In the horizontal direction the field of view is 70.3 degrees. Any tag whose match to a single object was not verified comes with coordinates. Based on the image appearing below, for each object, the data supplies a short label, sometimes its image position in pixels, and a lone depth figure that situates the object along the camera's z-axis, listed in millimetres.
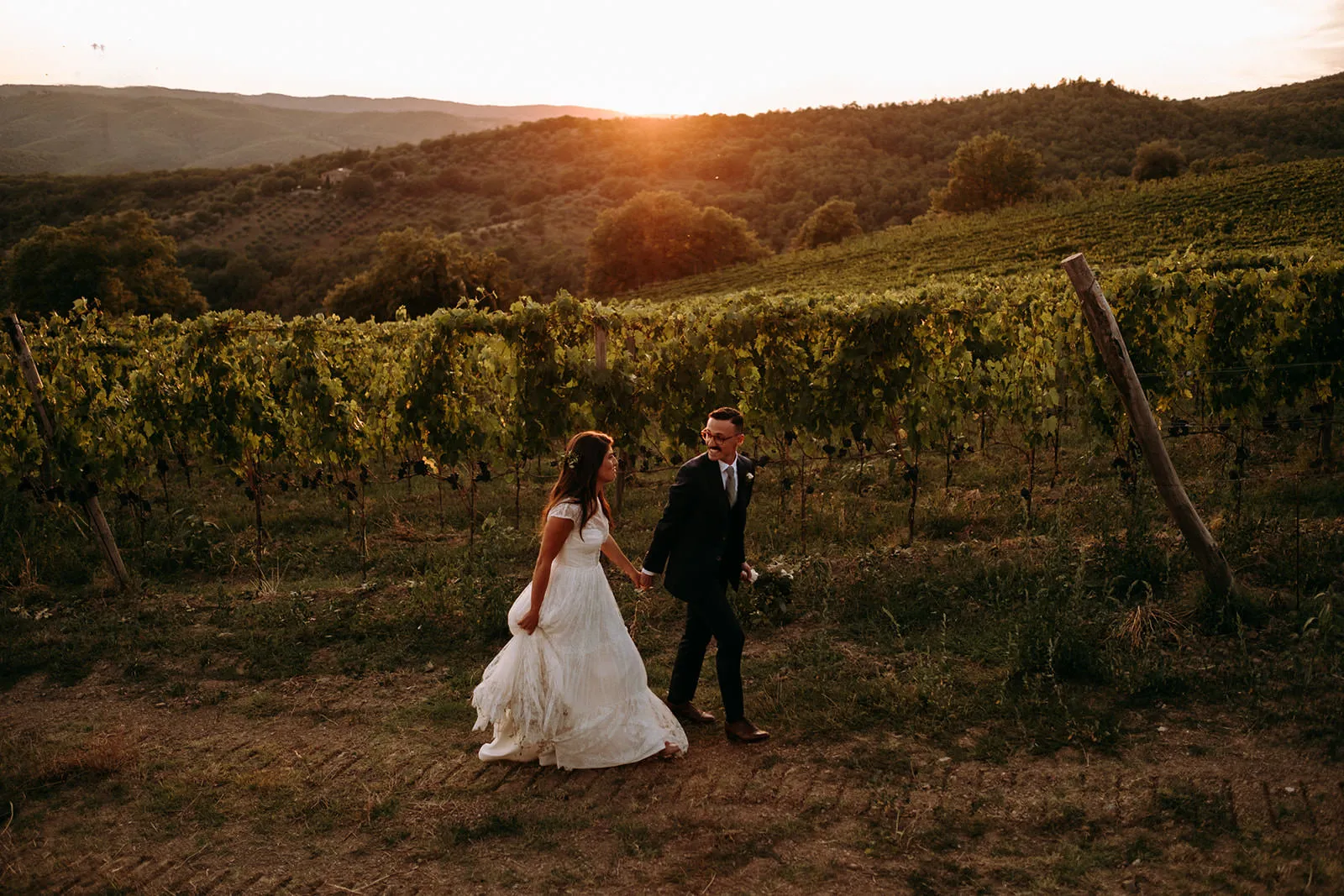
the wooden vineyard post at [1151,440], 5527
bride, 4520
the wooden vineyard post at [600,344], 8281
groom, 4676
